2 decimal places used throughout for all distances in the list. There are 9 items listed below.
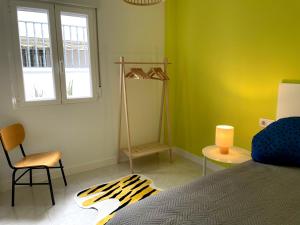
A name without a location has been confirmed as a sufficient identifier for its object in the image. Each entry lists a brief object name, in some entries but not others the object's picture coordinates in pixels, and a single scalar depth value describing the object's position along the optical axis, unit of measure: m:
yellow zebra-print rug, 2.11
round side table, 2.06
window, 2.40
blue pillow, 1.57
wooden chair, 2.13
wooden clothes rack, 2.81
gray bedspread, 1.03
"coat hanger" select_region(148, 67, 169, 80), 2.94
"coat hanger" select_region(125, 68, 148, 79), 2.84
